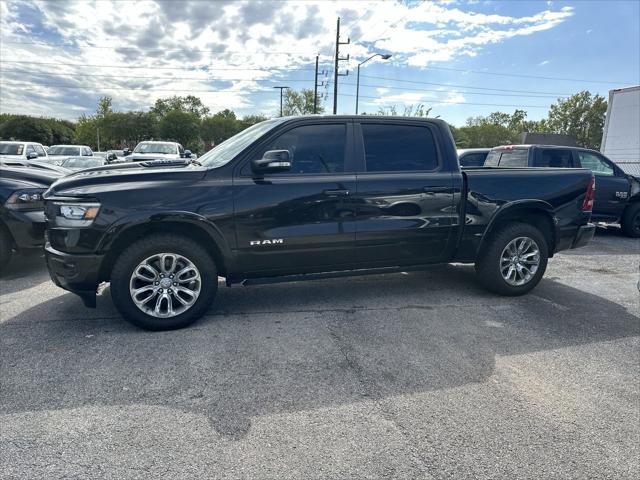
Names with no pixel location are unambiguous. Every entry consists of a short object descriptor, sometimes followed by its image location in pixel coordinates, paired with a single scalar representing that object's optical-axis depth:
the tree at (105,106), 76.94
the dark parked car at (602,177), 8.95
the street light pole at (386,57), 26.17
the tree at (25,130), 65.69
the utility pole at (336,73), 27.72
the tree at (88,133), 69.61
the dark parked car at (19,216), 5.42
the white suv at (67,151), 19.19
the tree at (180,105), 91.00
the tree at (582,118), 68.56
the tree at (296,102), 67.62
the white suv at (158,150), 15.37
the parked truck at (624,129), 14.89
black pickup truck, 3.72
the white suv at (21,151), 13.82
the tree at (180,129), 67.56
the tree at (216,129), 74.50
